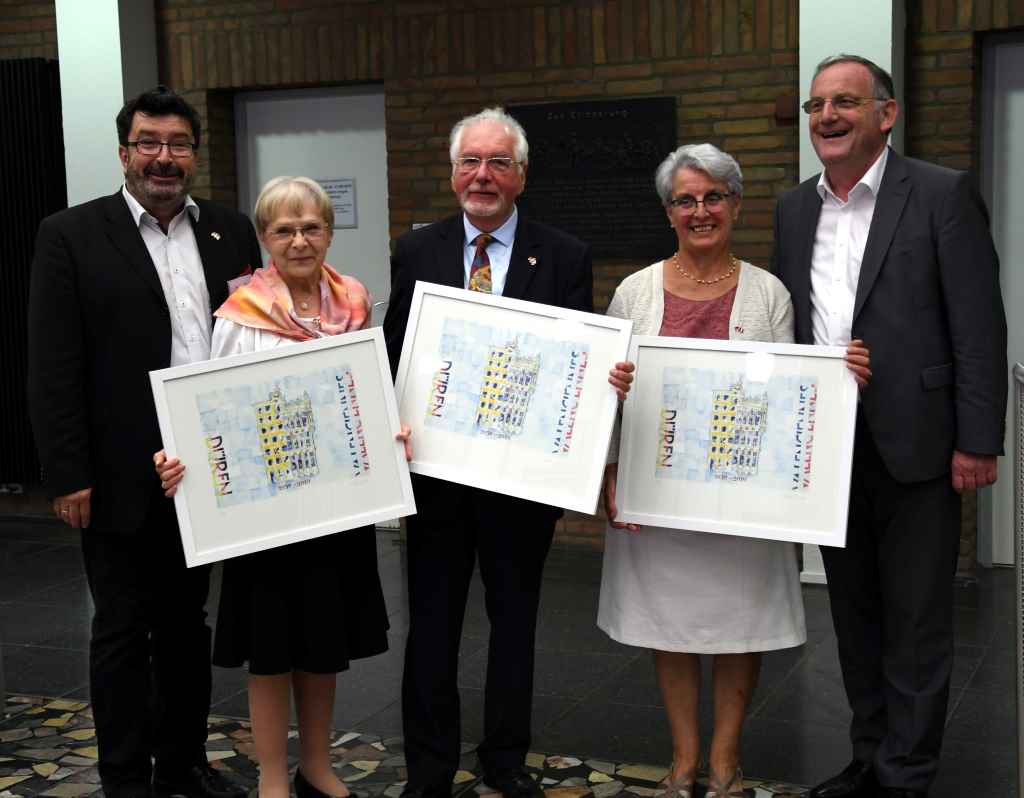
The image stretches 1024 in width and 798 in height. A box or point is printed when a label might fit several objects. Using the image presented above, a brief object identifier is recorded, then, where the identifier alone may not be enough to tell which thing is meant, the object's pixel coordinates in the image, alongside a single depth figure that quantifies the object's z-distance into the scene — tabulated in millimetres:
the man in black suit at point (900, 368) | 3920
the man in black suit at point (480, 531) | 4055
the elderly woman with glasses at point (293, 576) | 3861
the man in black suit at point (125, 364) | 3957
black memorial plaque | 7355
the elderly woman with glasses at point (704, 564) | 3980
